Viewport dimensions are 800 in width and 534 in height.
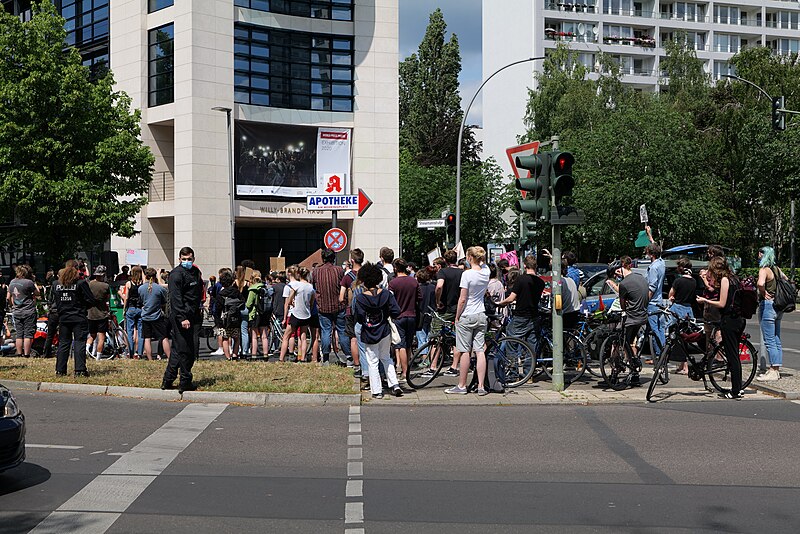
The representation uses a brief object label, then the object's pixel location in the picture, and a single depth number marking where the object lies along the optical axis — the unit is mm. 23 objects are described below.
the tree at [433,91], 68625
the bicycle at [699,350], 10922
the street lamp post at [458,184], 23281
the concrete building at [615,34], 68250
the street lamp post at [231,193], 33344
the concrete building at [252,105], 34906
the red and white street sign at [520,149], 15039
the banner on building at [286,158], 36062
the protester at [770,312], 11773
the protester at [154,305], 14414
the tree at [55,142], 25922
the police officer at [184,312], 11125
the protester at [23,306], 15406
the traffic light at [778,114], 26016
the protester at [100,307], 14086
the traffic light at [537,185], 11352
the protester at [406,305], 12141
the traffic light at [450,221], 23155
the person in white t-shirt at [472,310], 10969
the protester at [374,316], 10875
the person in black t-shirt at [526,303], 11945
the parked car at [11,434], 6238
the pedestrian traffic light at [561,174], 11250
